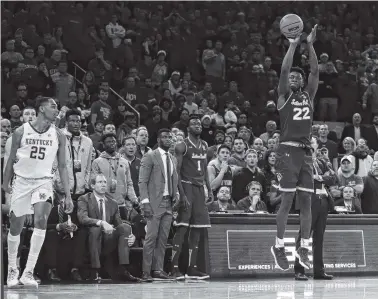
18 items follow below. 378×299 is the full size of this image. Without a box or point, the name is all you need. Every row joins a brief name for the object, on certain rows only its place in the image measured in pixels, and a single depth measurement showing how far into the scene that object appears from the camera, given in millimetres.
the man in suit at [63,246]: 12250
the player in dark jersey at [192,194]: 12383
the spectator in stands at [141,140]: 14398
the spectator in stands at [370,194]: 15336
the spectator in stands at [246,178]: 14852
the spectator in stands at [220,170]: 14562
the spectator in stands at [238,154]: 15891
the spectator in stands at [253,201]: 13953
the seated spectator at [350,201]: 14750
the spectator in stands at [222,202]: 14038
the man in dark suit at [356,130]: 19281
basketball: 9750
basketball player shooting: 10297
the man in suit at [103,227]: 12203
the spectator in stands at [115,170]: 13219
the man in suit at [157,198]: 12266
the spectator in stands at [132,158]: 14039
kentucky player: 10664
